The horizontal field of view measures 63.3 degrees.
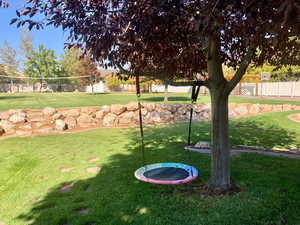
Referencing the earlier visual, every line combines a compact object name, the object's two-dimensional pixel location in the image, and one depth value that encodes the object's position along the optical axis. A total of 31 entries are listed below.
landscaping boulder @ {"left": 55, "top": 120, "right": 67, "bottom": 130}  7.99
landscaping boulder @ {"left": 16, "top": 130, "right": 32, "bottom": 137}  7.27
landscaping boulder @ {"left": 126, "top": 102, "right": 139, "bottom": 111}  9.95
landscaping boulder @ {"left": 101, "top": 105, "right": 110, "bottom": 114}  9.66
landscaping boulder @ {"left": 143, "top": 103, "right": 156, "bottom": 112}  10.91
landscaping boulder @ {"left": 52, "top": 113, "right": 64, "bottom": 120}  8.77
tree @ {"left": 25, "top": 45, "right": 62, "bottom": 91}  36.78
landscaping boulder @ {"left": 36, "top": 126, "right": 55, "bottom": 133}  7.70
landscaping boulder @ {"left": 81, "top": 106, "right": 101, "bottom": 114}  9.72
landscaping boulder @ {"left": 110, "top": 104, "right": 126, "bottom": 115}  9.63
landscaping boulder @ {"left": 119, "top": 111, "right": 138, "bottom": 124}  9.23
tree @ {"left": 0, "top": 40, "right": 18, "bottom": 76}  42.19
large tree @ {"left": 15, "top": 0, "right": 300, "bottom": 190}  1.61
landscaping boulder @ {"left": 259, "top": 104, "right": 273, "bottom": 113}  12.12
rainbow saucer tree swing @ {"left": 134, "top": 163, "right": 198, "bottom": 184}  2.79
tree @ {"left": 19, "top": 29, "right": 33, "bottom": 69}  40.41
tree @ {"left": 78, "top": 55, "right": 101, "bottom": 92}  31.81
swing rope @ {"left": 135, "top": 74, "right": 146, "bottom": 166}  2.58
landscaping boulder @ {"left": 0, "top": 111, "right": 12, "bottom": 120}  8.30
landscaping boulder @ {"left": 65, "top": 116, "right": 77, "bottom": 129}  8.41
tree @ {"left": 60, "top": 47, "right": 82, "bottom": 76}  40.50
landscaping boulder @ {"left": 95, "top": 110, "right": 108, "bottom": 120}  9.52
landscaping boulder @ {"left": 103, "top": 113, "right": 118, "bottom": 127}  8.99
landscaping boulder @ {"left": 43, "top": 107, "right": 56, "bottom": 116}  9.00
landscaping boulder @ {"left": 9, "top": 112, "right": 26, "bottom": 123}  8.12
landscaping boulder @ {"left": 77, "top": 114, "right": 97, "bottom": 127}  8.86
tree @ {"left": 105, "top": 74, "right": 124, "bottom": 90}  30.85
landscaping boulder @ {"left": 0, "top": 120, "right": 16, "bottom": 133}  7.65
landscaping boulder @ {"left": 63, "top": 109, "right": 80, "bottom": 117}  9.18
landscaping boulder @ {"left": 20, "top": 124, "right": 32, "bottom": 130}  7.91
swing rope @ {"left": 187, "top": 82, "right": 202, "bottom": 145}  2.89
